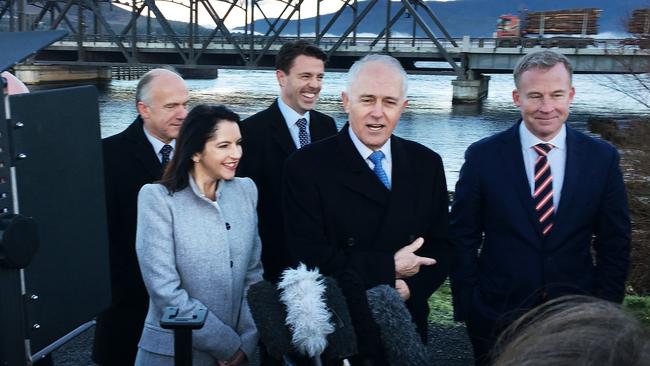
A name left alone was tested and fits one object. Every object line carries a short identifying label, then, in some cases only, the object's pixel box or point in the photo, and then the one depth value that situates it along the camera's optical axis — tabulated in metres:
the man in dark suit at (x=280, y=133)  3.57
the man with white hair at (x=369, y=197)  2.63
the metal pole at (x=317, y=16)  61.95
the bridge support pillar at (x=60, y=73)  54.76
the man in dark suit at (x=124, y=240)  3.19
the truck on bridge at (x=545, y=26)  51.66
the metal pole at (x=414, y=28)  56.08
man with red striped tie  2.81
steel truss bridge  48.06
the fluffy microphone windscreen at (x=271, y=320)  1.70
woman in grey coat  2.63
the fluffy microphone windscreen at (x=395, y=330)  1.84
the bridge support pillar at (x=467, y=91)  46.22
